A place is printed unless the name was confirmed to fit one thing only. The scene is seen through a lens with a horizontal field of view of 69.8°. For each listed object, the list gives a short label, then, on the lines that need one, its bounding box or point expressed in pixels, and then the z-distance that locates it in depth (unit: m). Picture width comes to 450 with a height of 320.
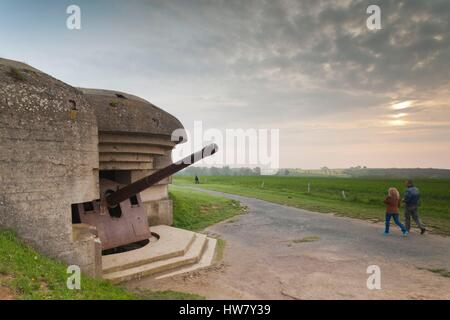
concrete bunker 4.88
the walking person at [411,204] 9.85
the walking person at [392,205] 9.87
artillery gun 6.85
